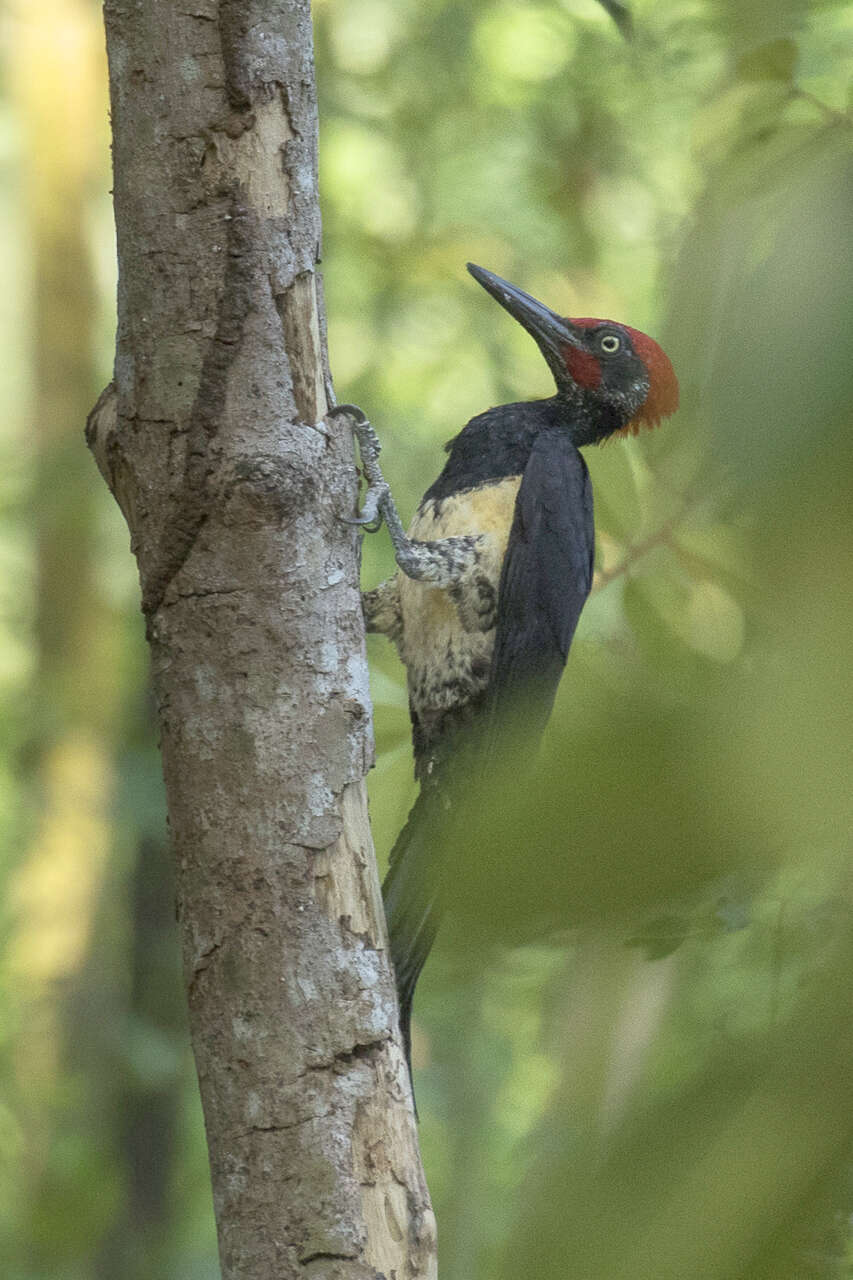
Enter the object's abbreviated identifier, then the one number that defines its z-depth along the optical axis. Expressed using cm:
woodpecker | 1160
